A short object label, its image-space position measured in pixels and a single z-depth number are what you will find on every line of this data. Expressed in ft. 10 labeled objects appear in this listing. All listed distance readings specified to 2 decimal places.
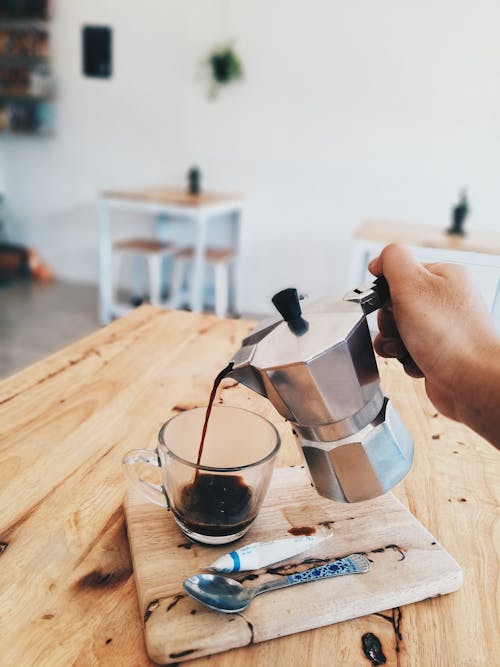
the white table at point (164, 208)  10.00
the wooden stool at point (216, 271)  11.23
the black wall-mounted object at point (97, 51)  12.49
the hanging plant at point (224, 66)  11.39
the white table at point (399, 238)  8.12
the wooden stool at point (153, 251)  10.60
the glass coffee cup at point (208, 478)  1.71
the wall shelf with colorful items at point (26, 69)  12.88
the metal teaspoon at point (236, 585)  1.54
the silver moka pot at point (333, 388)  1.54
